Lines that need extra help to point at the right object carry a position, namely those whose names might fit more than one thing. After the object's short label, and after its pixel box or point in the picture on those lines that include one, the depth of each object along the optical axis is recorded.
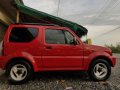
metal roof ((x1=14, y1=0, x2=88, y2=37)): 3.96
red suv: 2.97
